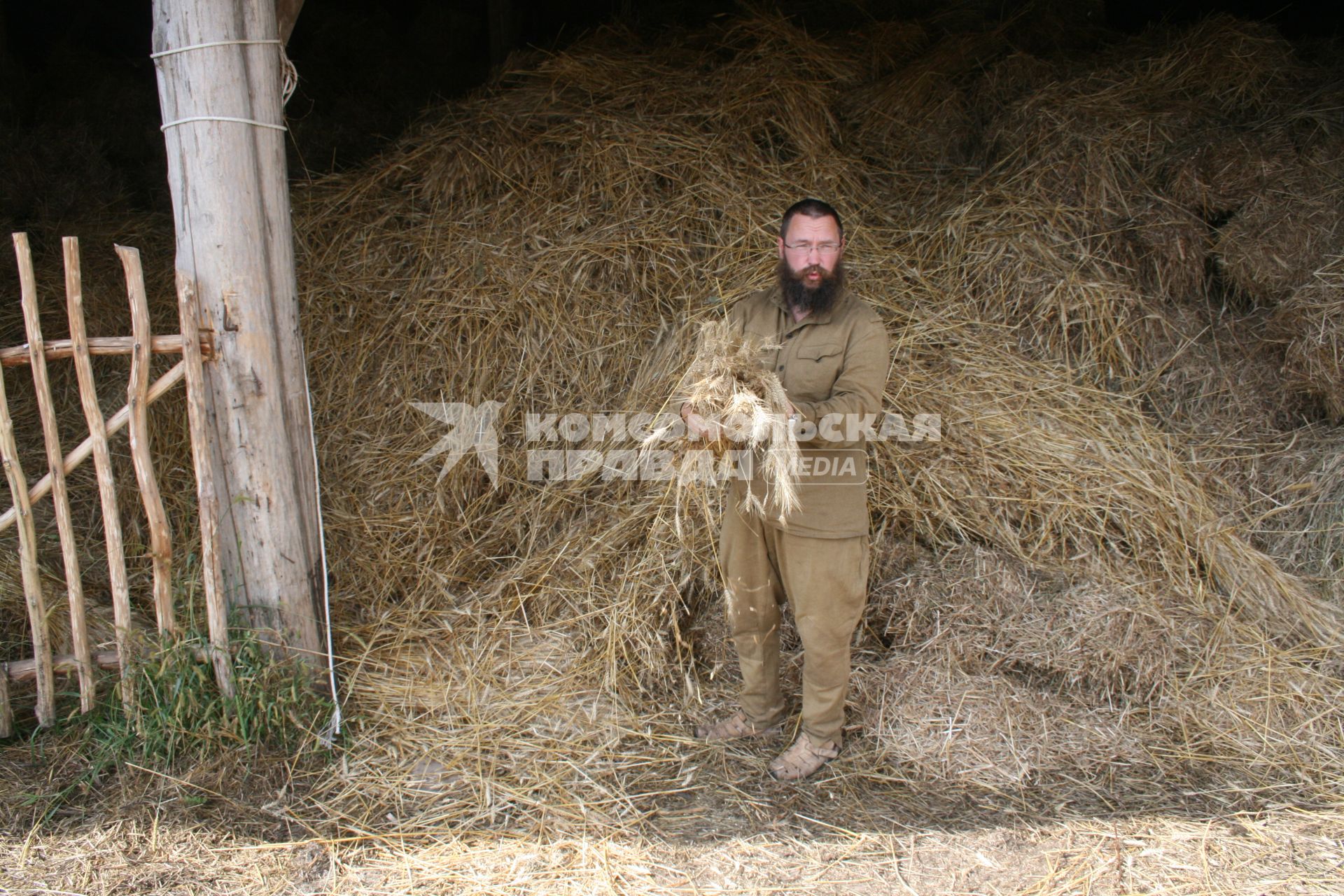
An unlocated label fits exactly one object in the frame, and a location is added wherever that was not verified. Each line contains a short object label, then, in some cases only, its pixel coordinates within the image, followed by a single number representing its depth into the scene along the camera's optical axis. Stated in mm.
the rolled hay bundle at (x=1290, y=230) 3898
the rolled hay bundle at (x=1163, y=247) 4105
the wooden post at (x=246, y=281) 2844
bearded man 2707
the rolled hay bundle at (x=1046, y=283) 3986
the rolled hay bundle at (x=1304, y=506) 3627
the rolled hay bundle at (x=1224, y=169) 4027
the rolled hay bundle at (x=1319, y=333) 3764
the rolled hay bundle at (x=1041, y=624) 3234
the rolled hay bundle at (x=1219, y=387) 3943
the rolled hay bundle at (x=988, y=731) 3002
